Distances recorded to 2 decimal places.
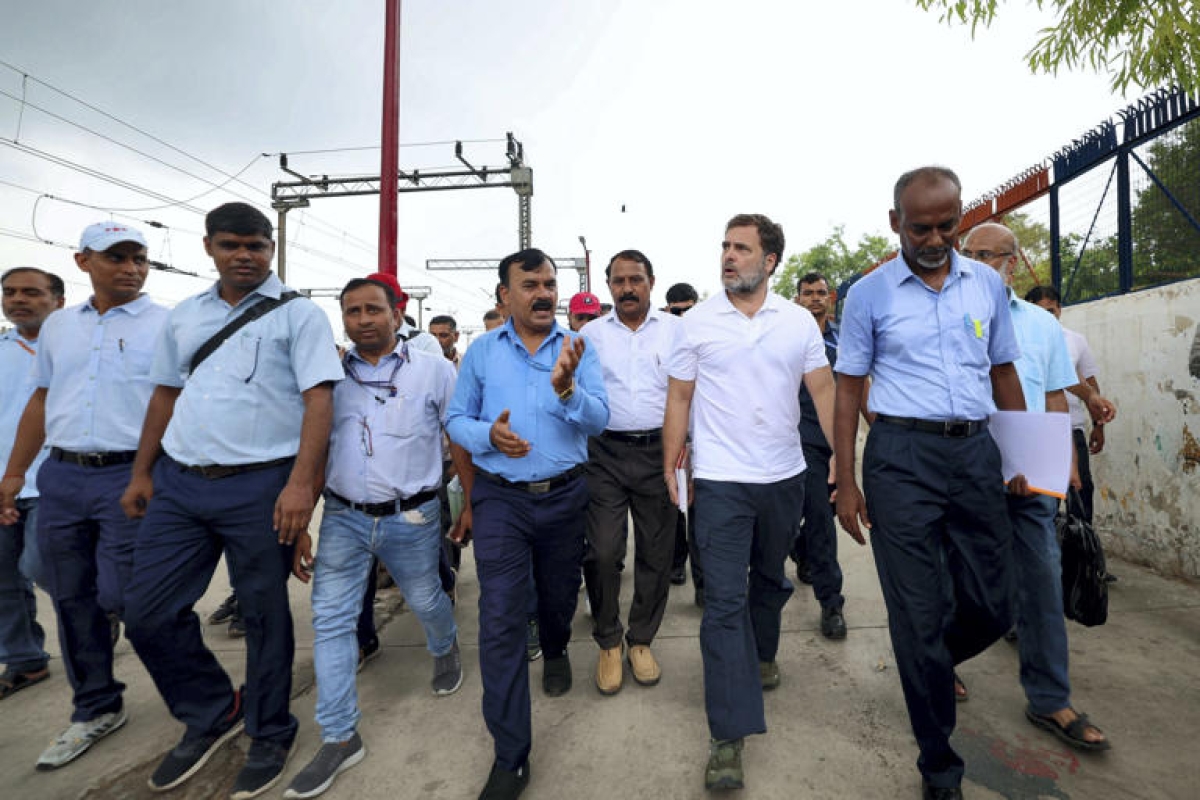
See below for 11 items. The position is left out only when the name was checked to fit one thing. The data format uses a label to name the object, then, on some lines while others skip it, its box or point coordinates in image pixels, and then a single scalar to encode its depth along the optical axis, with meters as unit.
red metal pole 5.62
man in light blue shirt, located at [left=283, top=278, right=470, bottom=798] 2.49
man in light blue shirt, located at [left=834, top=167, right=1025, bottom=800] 2.17
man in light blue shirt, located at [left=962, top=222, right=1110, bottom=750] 2.49
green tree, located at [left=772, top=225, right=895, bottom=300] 47.06
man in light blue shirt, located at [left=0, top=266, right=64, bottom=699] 3.22
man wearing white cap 2.74
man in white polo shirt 2.38
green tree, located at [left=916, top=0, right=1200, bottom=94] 4.16
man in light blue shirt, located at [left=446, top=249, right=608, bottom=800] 2.29
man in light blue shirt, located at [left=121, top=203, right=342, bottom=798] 2.39
